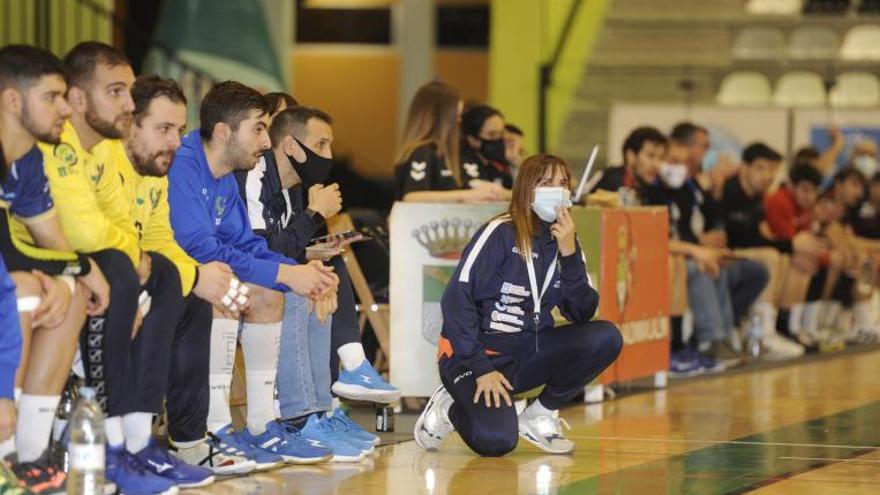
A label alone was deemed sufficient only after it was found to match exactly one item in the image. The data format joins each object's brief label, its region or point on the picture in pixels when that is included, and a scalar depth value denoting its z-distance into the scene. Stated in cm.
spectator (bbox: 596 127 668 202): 1674
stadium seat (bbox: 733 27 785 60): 2839
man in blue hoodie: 1039
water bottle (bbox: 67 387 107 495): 811
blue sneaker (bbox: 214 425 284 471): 1032
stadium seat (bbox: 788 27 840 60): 2828
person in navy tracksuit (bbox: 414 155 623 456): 1100
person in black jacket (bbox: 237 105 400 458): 1131
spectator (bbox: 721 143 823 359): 1988
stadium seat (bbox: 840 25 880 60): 2812
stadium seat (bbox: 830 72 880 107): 2740
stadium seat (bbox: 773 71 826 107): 2780
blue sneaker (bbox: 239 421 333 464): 1058
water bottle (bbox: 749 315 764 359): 1991
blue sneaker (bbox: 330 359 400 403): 1156
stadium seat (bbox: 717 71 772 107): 2783
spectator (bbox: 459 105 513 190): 1496
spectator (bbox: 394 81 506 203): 1394
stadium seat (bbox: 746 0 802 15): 2873
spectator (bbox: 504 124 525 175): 1693
